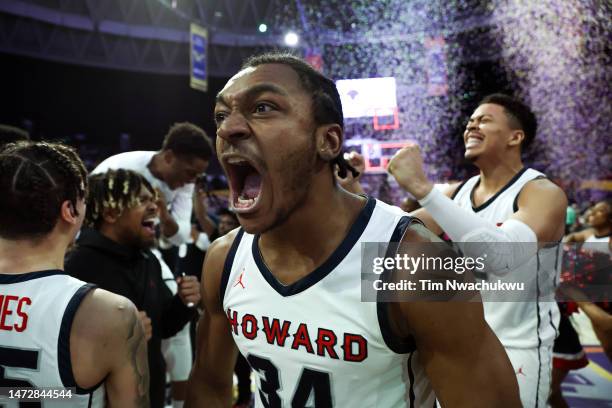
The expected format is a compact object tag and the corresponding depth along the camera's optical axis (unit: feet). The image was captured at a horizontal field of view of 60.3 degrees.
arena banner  47.09
